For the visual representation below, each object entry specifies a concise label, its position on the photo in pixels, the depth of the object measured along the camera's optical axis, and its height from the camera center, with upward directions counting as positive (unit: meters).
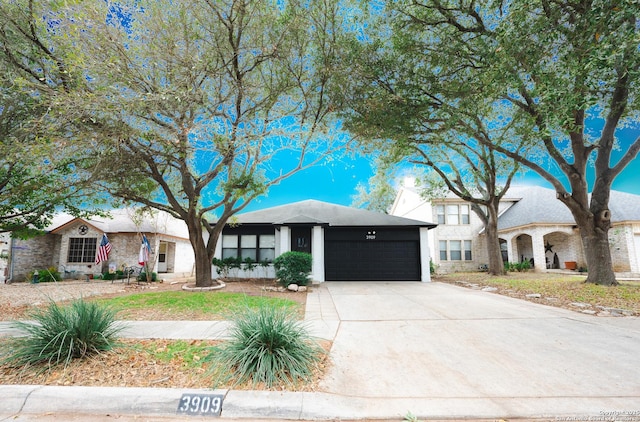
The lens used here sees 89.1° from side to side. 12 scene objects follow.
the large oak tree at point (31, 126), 7.71 +3.50
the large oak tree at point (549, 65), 7.10 +4.94
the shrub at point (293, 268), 12.14 -0.40
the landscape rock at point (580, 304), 7.97 -1.22
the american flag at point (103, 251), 15.17 +0.34
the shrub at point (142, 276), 16.11 -0.88
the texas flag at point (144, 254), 14.67 +0.16
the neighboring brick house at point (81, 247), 17.75 +0.65
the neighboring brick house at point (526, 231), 18.56 +1.58
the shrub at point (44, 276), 16.55 -0.88
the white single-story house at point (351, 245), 15.62 +0.58
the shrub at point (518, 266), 21.02 -0.65
